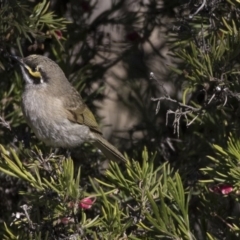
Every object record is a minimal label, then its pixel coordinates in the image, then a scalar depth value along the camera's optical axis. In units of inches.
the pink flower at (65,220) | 215.9
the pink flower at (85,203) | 216.6
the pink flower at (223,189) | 217.6
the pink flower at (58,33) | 276.8
